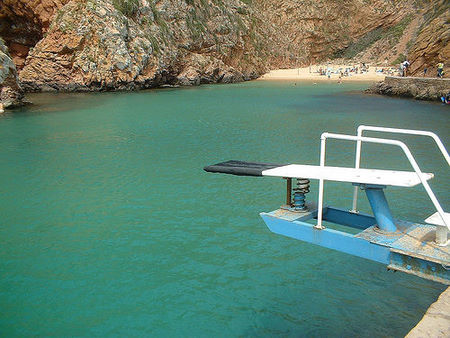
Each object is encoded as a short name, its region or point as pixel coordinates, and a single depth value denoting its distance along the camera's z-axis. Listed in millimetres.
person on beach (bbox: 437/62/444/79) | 38512
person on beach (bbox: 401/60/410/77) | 44469
